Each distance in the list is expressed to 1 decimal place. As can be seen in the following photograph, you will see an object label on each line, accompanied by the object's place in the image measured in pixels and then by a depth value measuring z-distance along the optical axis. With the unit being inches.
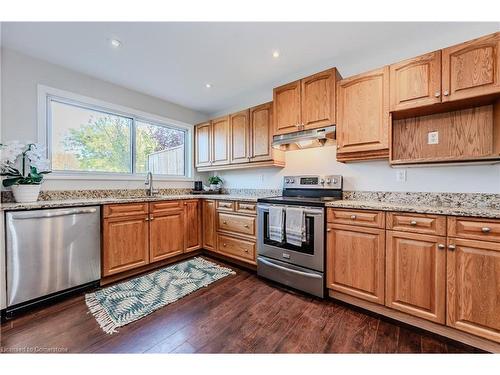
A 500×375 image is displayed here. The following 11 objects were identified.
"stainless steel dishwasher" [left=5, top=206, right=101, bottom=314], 69.6
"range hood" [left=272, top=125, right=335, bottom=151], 91.4
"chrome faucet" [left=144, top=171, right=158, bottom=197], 123.3
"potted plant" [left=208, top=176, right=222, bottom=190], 149.9
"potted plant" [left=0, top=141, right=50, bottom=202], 78.6
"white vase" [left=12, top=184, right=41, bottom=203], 79.0
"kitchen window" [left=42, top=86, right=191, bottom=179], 100.6
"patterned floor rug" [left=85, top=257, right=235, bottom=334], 69.5
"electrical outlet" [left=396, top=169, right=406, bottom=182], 83.8
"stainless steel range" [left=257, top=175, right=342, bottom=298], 81.6
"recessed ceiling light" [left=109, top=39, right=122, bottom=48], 79.4
